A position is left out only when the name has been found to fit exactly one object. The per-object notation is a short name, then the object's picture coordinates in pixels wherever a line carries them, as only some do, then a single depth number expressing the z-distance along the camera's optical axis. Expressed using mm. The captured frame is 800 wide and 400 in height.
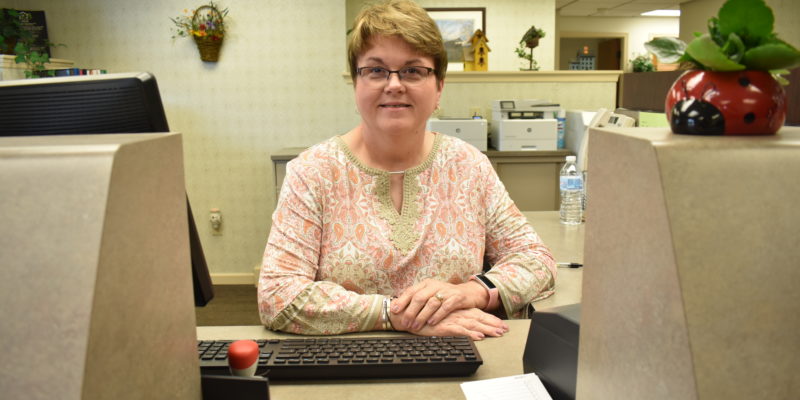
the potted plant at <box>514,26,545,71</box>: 4285
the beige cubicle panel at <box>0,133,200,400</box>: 476
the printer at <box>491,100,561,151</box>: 3850
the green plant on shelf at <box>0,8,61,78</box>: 3344
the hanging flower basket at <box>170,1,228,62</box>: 3889
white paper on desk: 854
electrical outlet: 4230
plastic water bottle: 2336
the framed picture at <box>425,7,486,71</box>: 4777
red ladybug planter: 560
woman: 1373
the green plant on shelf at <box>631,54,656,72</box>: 5809
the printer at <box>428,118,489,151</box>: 3781
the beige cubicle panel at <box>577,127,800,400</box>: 489
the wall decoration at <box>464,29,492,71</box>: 4309
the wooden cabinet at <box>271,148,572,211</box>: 3871
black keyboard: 939
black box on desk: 802
